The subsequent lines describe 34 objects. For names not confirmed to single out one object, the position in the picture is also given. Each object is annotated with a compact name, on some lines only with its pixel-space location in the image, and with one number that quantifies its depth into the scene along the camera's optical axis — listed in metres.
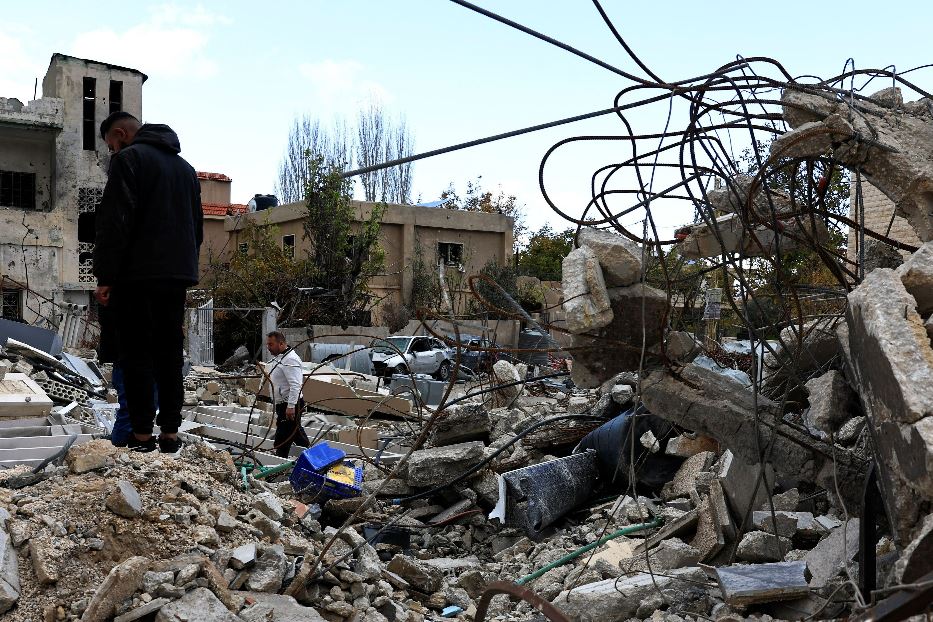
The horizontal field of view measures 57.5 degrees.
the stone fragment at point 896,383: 2.52
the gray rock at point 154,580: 3.27
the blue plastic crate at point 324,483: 5.99
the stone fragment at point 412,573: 4.72
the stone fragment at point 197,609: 3.13
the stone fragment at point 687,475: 6.19
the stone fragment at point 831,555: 3.65
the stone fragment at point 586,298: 4.40
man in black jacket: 4.26
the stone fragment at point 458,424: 7.90
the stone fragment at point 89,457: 4.08
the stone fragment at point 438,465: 6.97
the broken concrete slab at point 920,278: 3.22
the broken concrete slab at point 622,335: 4.61
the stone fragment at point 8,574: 3.19
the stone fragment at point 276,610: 3.35
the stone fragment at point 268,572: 3.67
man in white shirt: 8.06
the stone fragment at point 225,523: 3.95
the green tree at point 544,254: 31.81
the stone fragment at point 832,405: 3.88
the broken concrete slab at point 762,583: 3.50
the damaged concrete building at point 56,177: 23.02
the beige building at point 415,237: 27.95
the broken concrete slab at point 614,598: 4.09
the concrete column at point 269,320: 18.83
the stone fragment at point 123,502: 3.64
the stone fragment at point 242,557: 3.69
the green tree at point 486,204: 37.62
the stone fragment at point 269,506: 4.48
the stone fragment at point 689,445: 6.52
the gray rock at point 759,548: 4.41
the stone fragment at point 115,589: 3.15
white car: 19.05
